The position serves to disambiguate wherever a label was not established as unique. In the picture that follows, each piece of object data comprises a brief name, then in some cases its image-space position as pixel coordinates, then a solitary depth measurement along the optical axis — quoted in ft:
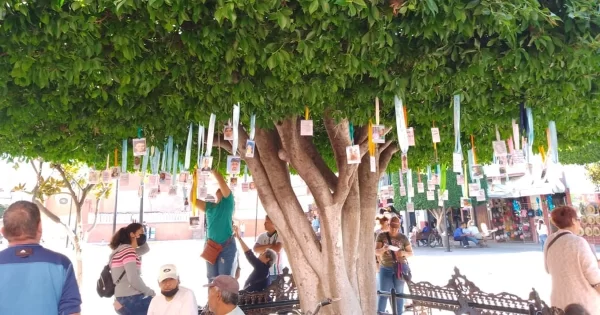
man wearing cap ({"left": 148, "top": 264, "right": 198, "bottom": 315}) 12.01
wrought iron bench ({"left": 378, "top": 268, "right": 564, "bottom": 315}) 13.38
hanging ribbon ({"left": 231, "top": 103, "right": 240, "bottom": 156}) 12.77
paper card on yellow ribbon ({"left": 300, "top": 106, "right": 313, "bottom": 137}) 13.98
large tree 9.18
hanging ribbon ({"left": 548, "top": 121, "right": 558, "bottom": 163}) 15.19
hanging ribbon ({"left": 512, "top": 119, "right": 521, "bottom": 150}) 14.90
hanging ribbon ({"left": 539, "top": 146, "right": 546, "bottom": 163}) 21.29
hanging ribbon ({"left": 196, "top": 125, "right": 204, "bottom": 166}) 14.01
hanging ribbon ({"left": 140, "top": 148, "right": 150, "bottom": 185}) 16.55
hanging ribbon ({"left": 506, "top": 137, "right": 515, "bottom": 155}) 17.72
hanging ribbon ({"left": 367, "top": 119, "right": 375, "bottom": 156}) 14.58
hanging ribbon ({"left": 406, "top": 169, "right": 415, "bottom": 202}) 20.69
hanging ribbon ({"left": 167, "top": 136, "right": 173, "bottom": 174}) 16.70
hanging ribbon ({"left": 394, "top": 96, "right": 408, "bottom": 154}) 12.53
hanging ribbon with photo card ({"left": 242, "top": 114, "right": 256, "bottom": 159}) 14.41
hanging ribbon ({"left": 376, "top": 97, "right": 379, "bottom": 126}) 12.80
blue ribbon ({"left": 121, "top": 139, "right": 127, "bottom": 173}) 16.71
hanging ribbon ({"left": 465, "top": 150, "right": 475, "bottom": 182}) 19.01
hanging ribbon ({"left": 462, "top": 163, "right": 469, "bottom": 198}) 21.29
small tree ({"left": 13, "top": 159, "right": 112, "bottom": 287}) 23.47
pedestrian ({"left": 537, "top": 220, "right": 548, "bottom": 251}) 52.37
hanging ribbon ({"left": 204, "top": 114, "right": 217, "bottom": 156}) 12.81
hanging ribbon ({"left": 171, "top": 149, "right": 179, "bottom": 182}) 17.73
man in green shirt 18.75
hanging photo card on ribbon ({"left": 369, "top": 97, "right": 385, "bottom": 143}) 13.88
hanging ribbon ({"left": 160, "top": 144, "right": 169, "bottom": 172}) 17.46
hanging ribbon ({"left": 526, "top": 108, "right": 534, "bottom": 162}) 13.97
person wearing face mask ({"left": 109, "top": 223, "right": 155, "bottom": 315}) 13.87
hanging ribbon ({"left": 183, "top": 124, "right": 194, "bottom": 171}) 13.82
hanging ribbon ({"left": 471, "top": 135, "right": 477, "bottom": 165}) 18.84
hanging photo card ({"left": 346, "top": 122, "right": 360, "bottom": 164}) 14.61
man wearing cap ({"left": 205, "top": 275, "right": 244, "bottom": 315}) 10.59
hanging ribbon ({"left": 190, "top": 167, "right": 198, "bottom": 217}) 17.42
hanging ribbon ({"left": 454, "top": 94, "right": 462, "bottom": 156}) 12.54
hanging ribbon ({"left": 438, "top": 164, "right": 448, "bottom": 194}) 21.73
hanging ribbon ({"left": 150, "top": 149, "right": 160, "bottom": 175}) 17.42
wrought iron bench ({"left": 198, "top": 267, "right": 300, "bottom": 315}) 17.38
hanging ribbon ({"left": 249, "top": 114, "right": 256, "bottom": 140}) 13.35
